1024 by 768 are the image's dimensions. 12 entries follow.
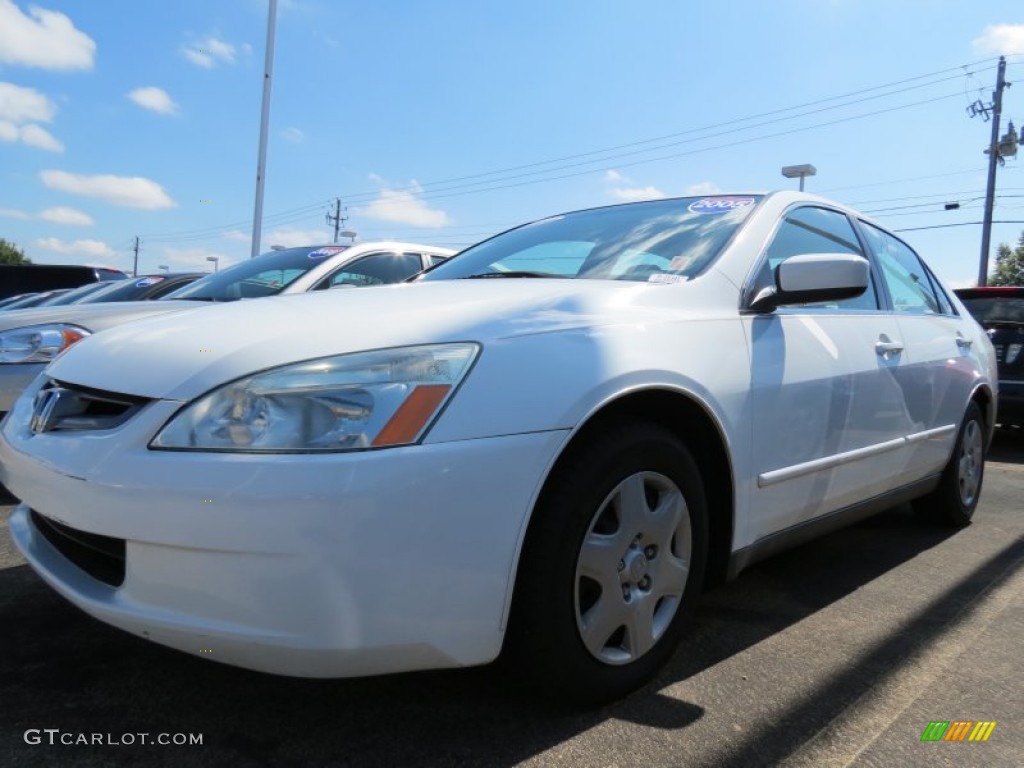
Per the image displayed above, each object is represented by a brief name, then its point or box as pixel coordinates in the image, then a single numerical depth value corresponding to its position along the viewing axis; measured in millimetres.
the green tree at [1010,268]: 50688
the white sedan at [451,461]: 1554
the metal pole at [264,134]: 14852
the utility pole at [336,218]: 61281
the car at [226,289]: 4098
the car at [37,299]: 8536
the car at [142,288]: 6508
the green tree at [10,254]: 69438
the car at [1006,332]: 6793
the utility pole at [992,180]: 25438
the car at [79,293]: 7359
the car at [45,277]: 12602
